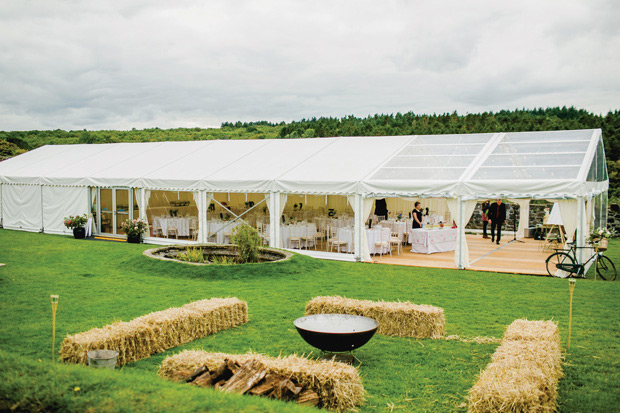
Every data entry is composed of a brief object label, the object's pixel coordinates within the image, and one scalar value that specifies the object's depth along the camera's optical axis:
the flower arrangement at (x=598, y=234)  10.85
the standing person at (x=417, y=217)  15.27
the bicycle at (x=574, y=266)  10.75
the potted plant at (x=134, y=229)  16.70
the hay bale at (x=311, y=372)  4.40
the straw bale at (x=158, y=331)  5.23
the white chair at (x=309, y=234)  15.26
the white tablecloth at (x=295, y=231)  14.94
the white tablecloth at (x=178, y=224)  17.27
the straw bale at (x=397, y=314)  6.62
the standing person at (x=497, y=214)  16.67
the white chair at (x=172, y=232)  17.31
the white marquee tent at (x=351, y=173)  11.92
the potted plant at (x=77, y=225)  17.67
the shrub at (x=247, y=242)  11.55
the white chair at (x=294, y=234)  15.02
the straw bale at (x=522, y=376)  3.90
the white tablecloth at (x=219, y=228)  15.95
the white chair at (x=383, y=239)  14.09
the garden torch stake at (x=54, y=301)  5.10
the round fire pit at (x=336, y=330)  5.18
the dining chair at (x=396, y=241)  14.42
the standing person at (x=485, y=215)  18.39
